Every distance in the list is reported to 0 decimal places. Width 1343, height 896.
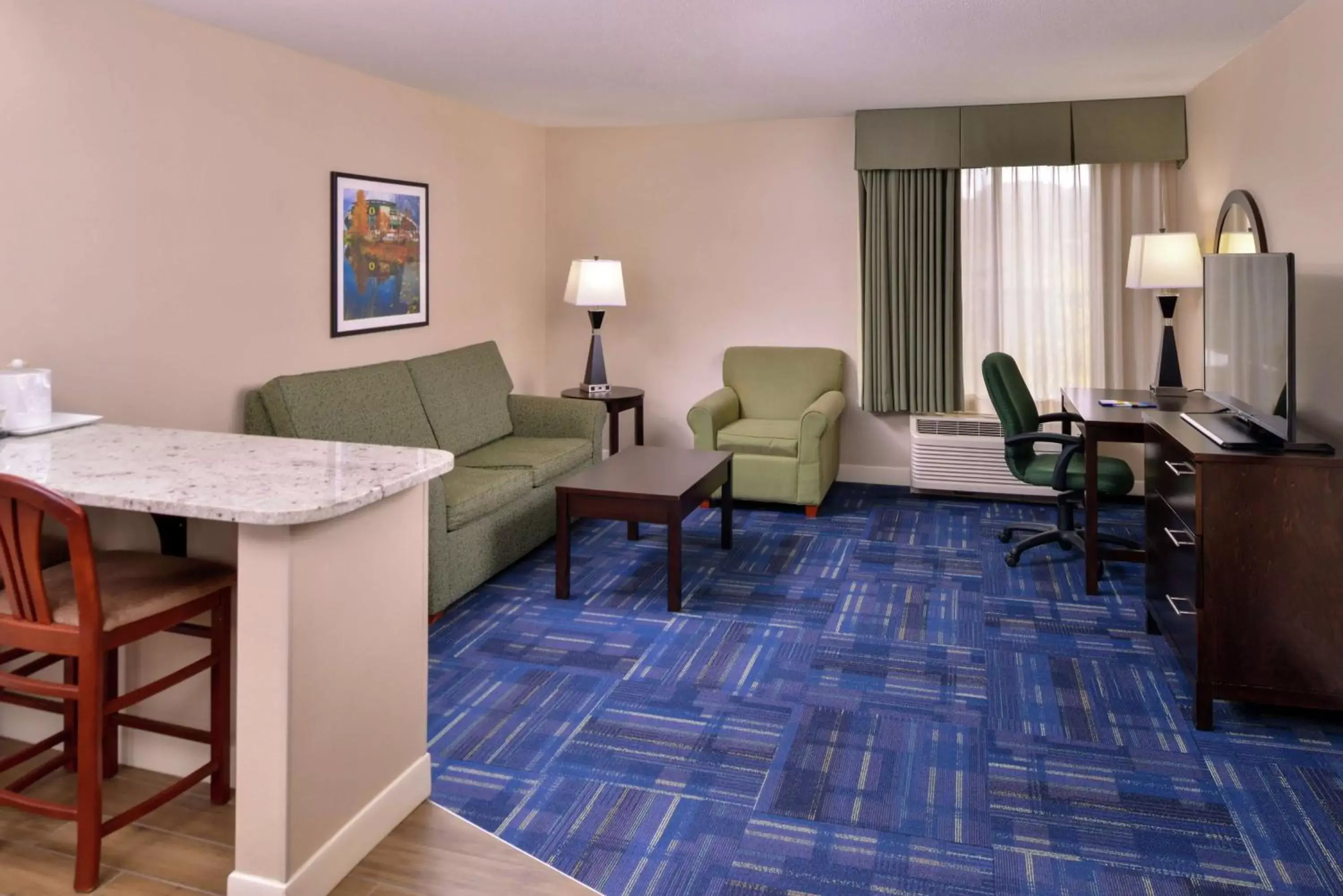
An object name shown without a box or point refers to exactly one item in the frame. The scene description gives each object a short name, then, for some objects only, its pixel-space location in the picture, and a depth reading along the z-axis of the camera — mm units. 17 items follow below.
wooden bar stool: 1978
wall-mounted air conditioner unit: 5668
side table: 5719
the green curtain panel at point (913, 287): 5668
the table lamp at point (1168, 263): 4605
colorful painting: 4480
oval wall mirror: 3932
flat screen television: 2859
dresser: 2799
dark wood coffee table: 3965
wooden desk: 3982
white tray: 2723
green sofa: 3930
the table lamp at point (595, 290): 5711
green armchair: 5340
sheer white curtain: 5492
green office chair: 4332
